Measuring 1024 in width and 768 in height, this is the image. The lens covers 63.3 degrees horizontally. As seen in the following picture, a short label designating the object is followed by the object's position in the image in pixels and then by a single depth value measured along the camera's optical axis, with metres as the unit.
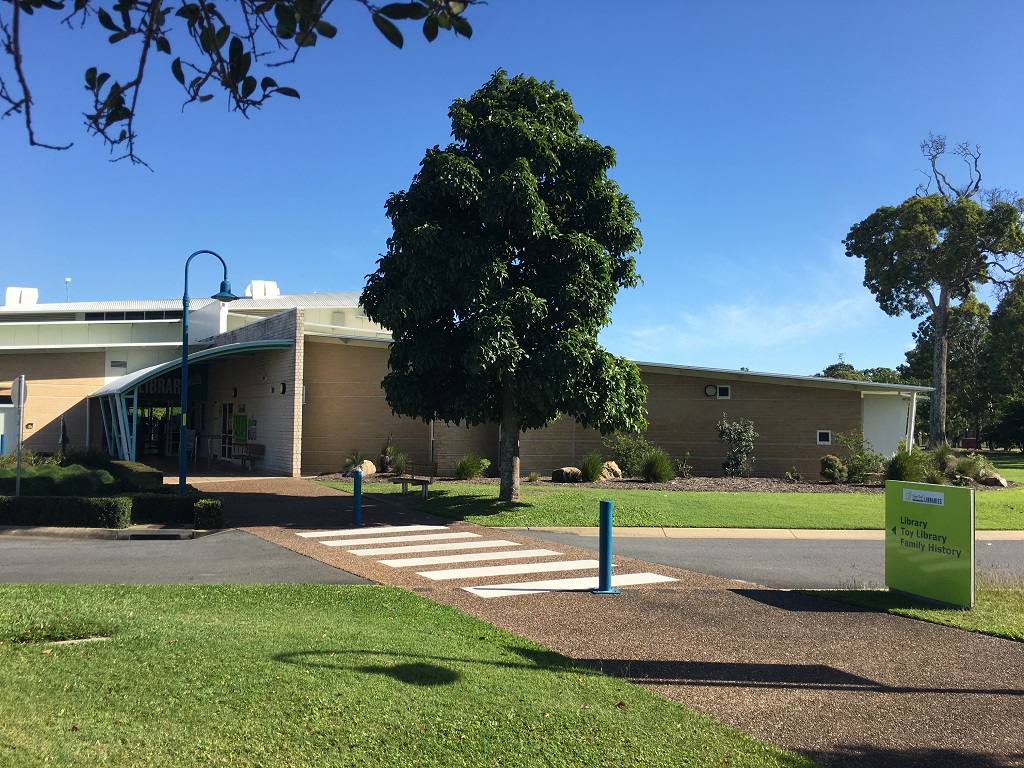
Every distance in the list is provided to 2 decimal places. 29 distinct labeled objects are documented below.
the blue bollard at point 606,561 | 9.81
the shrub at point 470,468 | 25.41
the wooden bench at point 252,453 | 28.58
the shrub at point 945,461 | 25.59
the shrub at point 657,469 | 24.27
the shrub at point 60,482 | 19.03
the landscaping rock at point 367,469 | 25.70
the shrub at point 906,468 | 23.12
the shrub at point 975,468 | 25.88
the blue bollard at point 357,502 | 15.77
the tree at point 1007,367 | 55.84
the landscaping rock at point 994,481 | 25.72
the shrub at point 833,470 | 25.09
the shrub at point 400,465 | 25.88
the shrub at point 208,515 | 15.30
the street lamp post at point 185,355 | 19.23
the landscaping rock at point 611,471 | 25.69
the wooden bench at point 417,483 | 19.52
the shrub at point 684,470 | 25.89
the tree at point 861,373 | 79.79
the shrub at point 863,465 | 24.78
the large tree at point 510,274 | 16.88
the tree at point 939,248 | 44.44
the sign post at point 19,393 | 16.50
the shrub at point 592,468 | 24.48
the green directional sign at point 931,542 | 9.07
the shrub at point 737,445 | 26.69
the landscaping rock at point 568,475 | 24.77
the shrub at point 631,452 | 25.50
